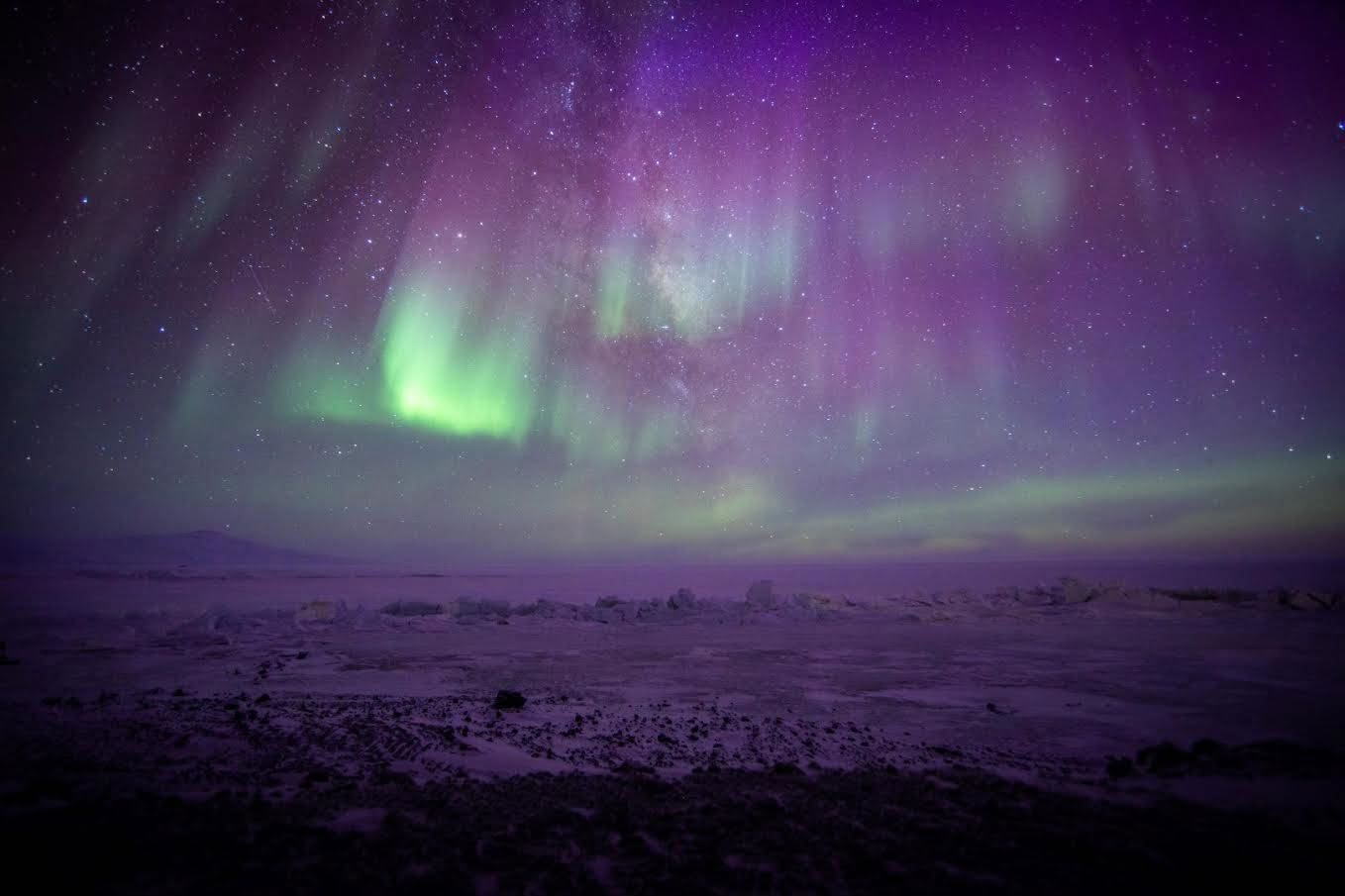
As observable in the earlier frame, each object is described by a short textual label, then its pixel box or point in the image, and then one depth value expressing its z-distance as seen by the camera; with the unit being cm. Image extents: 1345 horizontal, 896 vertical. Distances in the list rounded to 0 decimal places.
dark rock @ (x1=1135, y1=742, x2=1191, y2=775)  515
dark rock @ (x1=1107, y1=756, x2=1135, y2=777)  507
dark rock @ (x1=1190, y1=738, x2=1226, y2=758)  542
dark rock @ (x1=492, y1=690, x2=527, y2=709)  784
